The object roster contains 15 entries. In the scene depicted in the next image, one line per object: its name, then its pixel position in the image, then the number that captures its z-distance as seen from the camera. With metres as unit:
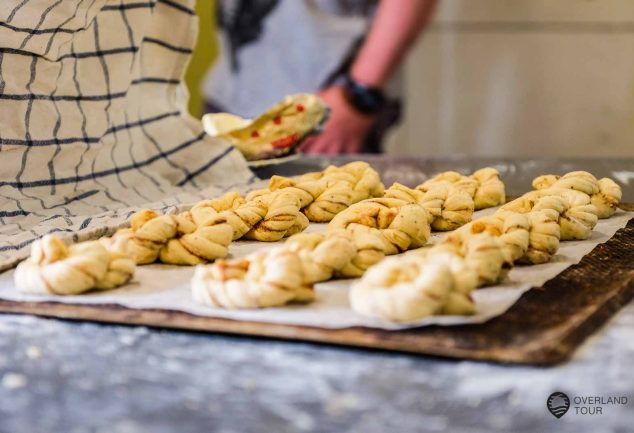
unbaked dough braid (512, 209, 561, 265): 1.38
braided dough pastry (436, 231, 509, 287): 1.28
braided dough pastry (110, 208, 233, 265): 1.41
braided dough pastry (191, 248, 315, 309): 1.24
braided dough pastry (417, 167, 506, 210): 1.67
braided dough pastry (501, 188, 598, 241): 1.48
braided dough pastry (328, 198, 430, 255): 1.43
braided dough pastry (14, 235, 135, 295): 1.29
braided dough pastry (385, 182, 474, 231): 1.55
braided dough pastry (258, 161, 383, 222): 1.61
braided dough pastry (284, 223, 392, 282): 1.32
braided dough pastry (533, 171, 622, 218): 1.59
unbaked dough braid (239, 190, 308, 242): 1.51
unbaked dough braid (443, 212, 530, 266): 1.35
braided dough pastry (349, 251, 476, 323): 1.19
